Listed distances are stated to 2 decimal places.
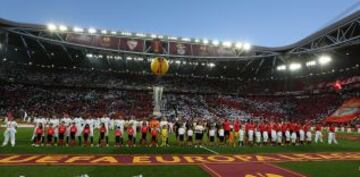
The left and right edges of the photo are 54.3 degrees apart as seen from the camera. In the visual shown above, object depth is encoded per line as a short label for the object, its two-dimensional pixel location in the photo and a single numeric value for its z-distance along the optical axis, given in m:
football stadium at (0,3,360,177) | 14.45
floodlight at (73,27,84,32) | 45.62
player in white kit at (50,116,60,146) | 20.69
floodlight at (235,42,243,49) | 51.38
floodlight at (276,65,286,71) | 63.64
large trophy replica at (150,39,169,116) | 27.81
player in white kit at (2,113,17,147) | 19.16
